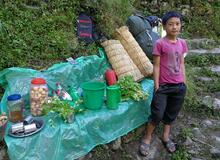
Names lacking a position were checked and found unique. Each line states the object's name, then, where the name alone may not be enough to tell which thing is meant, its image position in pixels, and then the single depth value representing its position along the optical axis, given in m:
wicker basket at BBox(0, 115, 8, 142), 1.75
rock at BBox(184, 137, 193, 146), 2.33
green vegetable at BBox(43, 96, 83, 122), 1.96
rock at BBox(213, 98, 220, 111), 2.63
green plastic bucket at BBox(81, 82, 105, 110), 2.08
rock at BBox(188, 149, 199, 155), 2.26
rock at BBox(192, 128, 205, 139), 2.41
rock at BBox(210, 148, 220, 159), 2.24
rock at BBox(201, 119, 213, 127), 2.53
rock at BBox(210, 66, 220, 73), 3.15
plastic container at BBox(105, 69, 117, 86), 2.43
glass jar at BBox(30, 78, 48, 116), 2.05
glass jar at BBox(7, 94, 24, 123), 1.98
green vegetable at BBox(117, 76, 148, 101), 2.25
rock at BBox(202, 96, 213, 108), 2.65
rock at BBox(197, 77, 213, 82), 3.02
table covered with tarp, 1.82
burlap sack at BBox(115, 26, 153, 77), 2.62
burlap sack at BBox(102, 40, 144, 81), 2.53
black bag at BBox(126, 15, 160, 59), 2.82
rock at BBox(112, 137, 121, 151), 2.18
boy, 2.03
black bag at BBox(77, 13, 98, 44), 2.74
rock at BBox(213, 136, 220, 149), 2.32
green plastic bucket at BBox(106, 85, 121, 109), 2.12
